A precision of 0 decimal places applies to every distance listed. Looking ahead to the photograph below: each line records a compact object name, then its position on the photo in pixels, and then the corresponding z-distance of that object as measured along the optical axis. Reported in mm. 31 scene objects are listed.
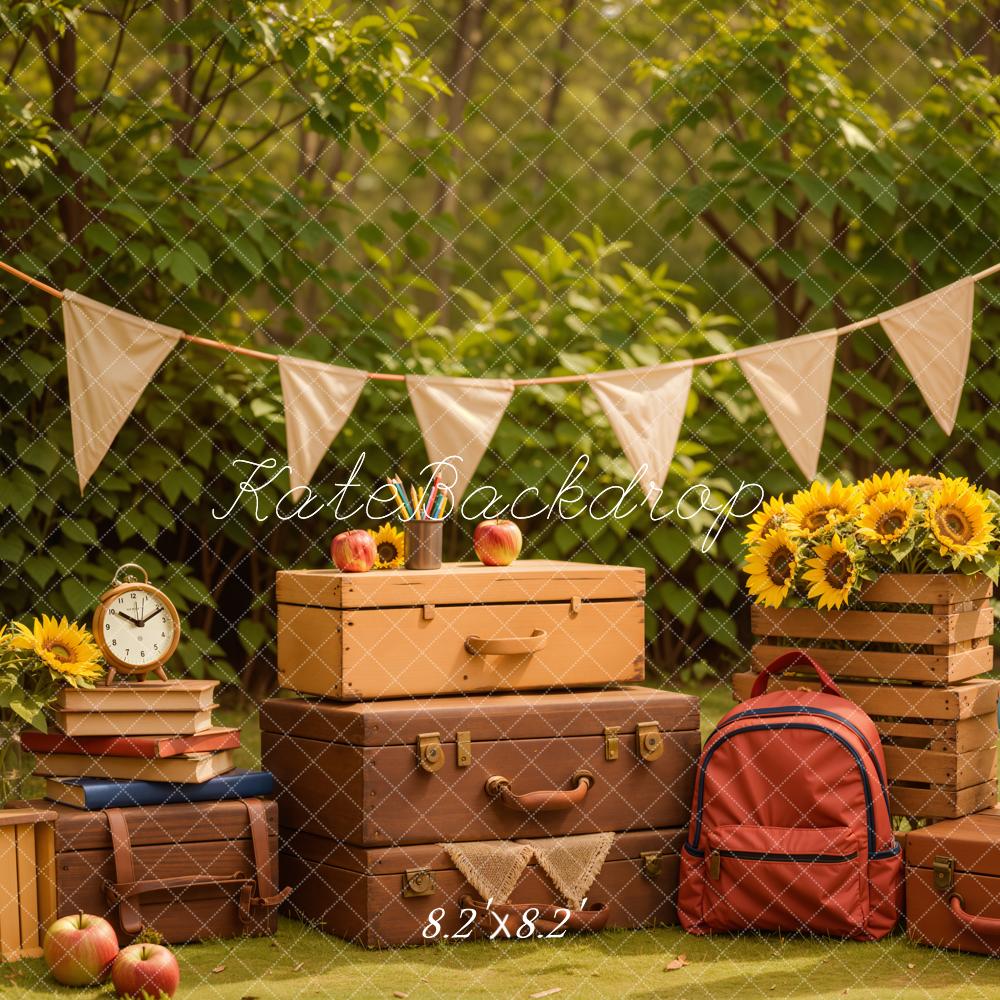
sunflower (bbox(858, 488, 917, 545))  6984
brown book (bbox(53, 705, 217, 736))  6605
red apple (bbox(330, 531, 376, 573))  7005
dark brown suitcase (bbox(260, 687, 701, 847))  6652
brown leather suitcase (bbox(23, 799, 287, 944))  6379
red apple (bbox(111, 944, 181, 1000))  5738
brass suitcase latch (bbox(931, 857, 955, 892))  6488
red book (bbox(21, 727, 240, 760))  6574
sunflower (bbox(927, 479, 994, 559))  6887
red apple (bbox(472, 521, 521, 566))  7340
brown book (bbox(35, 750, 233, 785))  6621
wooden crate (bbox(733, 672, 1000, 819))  6844
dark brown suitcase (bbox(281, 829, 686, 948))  6574
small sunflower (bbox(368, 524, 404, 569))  7516
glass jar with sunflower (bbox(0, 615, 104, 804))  6617
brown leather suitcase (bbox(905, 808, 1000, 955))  6398
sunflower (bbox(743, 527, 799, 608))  7180
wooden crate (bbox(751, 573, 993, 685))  6898
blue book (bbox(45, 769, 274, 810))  6535
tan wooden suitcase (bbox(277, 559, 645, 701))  6852
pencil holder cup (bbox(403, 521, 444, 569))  7191
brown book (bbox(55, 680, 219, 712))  6605
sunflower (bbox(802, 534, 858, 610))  6977
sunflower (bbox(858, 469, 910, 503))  7211
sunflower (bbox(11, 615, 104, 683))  6637
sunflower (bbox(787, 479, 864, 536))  7215
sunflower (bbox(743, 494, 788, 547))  7328
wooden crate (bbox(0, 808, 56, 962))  6246
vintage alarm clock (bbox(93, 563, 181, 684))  6734
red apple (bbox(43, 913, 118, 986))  5945
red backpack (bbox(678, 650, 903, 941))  6488
